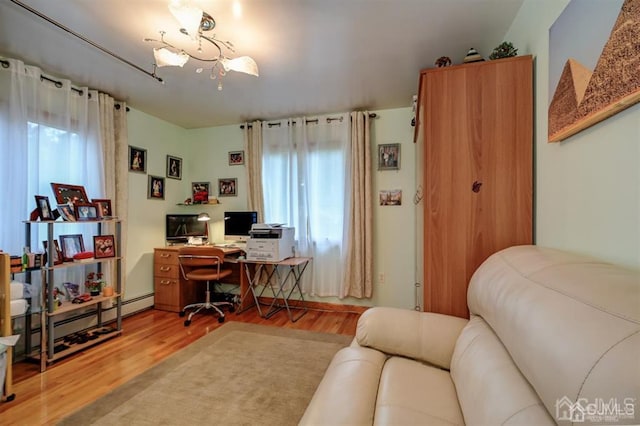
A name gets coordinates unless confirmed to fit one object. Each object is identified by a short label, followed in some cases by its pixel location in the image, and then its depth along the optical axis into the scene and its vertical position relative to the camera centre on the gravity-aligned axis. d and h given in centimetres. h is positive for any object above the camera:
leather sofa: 49 -41
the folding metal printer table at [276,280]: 347 -91
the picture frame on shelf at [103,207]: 253 +5
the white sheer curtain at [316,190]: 340 +28
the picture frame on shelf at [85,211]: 236 +2
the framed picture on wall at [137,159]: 322 +65
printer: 307 -36
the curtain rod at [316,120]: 331 +118
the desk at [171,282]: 329 -87
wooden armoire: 135 +22
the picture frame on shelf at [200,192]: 387 +29
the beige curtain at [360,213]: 324 -2
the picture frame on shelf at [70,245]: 237 -30
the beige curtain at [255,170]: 360 +57
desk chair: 306 -68
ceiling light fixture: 142 +106
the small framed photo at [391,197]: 326 +17
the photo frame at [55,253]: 216 -34
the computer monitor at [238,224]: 355 -16
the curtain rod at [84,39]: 154 +119
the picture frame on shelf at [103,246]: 251 -32
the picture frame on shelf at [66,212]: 227 +1
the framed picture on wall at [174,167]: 375 +64
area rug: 154 -118
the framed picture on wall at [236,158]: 382 +77
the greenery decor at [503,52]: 144 +85
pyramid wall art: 75 +49
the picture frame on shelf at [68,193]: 230 +17
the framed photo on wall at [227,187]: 386 +36
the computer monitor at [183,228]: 364 -22
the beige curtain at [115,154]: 282 +64
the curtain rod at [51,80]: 210 +118
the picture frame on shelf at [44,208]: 215 +4
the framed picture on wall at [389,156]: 325 +67
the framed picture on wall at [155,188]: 346 +32
